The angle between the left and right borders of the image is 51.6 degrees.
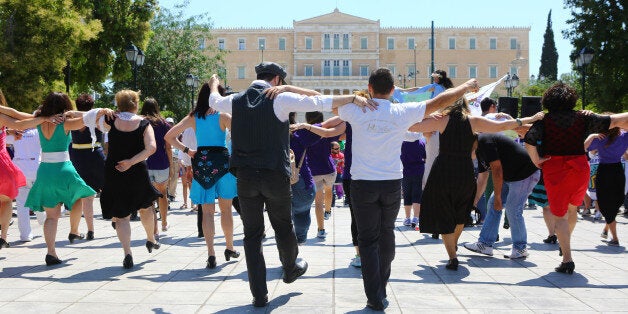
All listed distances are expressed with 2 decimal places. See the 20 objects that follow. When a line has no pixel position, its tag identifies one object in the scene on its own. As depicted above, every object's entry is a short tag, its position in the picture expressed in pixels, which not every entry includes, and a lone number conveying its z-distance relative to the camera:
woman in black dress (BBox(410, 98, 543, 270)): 6.39
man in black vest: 4.91
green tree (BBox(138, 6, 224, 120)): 48.34
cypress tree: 79.62
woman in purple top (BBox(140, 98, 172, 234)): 9.61
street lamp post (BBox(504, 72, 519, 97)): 30.69
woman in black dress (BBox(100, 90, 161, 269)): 6.69
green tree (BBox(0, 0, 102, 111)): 25.62
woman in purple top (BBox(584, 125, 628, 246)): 8.70
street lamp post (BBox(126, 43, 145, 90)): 20.25
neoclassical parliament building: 91.31
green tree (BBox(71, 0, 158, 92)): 32.78
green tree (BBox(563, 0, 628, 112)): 32.69
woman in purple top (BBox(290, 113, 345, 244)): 7.83
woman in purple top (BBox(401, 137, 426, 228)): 10.26
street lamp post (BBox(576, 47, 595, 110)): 20.64
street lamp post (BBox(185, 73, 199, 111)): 30.88
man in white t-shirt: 4.91
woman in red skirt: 6.43
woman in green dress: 6.99
